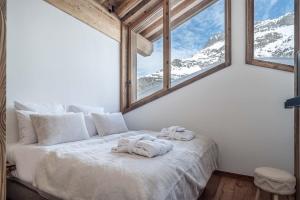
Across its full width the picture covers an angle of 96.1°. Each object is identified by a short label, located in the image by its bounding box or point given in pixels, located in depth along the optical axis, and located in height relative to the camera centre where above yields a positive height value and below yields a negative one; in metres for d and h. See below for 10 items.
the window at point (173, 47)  2.17 +0.94
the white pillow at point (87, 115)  1.83 -0.21
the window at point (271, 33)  1.85 +0.96
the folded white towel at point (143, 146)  1.09 -0.39
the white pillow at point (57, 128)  1.33 -0.29
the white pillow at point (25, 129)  1.38 -0.30
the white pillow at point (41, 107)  1.45 -0.09
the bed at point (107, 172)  0.82 -0.51
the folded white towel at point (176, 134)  1.66 -0.43
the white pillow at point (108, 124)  1.85 -0.33
